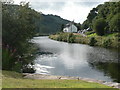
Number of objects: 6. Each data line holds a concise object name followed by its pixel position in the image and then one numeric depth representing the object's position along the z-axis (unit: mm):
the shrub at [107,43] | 46209
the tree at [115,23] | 48475
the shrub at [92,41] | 51725
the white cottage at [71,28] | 109344
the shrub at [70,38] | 63016
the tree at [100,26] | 57812
